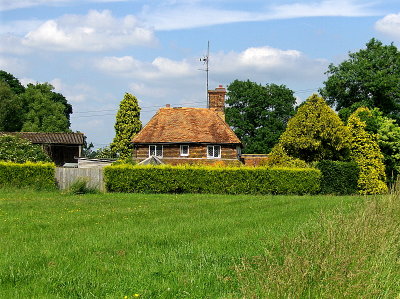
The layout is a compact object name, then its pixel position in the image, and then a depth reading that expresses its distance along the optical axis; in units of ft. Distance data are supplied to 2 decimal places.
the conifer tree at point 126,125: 217.50
